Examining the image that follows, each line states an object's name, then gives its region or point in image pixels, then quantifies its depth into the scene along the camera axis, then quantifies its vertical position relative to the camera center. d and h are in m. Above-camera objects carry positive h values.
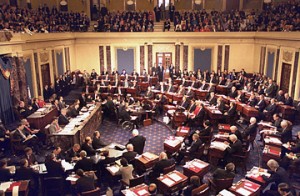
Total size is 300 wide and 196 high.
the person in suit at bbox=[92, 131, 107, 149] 9.19 -3.62
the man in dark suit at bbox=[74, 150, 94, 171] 7.52 -3.50
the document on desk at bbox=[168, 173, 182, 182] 7.05 -3.65
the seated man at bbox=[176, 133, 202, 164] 8.92 -3.62
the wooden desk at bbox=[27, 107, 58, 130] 11.82 -3.77
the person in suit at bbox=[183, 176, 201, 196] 6.47 -3.52
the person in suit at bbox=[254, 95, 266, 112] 13.05 -3.45
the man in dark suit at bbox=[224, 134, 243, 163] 8.50 -3.50
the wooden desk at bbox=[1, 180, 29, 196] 6.61 -3.69
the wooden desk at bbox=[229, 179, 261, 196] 6.43 -3.62
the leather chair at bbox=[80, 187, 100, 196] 6.29 -3.57
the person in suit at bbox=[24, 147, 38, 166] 8.01 -3.58
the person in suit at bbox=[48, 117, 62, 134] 9.95 -3.44
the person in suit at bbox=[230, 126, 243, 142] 9.24 -3.35
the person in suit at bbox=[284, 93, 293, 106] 12.89 -3.22
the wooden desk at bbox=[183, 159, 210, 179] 7.59 -3.70
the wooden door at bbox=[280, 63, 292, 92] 16.12 -2.75
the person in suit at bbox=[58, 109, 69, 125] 11.21 -3.53
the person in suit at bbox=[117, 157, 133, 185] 7.28 -3.57
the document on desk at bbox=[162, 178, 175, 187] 6.82 -3.65
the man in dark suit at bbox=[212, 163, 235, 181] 6.98 -3.49
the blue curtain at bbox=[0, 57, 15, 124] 13.33 -3.22
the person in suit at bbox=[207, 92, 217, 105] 13.91 -3.43
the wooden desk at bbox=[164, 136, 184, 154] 9.32 -3.74
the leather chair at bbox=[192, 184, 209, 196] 6.19 -3.50
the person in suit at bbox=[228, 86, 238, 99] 15.18 -3.41
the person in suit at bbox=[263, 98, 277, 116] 12.42 -3.46
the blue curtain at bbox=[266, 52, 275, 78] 18.28 -2.29
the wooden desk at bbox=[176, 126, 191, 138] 10.39 -3.74
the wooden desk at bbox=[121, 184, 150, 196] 6.46 -3.67
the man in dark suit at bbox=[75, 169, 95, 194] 6.60 -3.54
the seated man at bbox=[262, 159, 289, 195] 6.75 -3.47
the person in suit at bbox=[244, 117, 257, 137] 9.93 -3.42
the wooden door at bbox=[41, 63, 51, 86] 17.64 -2.82
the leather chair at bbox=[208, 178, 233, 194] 6.86 -3.68
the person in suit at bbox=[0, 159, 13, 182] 7.28 -3.61
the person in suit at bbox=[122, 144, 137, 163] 8.05 -3.51
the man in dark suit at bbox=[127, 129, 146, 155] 9.17 -3.58
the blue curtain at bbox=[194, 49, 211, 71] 22.03 -2.35
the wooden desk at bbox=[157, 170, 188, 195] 6.82 -3.66
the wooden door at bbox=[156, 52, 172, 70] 22.84 -2.43
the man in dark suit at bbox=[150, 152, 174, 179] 7.52 -3.53
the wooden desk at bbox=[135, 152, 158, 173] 8.06 -3.72
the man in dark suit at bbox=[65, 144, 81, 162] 8.15 -3.58
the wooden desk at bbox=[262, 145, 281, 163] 8.32 -3.62
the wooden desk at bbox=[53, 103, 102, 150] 9.75 -3.71
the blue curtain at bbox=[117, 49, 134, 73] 22.77 -2.50
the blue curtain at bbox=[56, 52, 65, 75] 19.86 -2.45
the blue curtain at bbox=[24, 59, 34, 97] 15.34 -2.47
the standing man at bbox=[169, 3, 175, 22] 23.67 +1.40
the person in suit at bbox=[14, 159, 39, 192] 7.25 -3.62
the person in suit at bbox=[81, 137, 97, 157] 8.55 -3.54
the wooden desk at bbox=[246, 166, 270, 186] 7.02 -3.66
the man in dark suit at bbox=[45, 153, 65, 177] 7.42 -3.53
